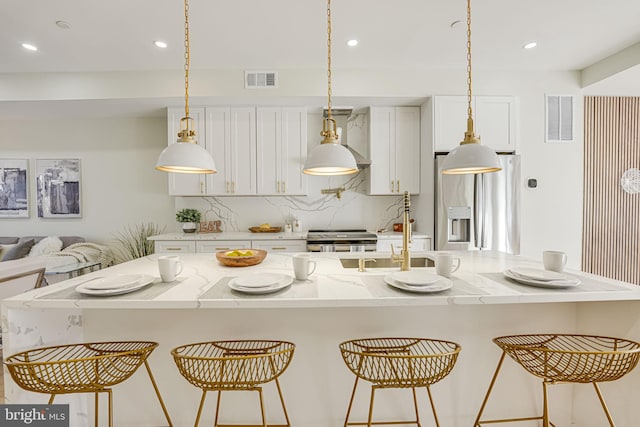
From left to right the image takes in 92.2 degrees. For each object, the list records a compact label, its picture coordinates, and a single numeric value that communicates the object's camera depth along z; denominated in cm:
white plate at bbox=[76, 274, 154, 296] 123
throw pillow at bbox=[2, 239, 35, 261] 360
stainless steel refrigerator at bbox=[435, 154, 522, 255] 323
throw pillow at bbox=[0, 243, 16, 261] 364
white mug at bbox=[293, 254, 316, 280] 148
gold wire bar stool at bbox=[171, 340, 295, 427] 117
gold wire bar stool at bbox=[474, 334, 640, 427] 120
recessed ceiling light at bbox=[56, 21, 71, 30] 252
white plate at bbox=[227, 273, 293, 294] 126
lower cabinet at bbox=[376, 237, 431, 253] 340
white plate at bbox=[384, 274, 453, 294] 126
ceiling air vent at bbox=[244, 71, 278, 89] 334
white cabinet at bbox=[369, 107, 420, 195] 366
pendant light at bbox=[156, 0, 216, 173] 153
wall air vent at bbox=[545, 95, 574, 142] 347
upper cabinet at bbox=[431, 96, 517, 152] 335
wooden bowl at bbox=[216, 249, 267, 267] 180
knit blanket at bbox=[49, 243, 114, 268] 375
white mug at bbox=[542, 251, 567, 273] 154
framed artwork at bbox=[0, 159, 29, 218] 430
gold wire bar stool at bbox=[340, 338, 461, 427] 120
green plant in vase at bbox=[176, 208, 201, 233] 381
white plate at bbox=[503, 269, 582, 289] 131
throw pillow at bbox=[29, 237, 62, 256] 384
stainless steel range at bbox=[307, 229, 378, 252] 334
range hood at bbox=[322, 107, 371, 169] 358
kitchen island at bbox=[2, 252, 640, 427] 149
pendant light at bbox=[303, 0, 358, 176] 163
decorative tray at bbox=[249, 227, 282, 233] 389
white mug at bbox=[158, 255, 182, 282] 146
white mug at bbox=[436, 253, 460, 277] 152
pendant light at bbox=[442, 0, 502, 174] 156
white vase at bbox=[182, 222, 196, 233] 382
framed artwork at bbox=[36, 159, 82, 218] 427
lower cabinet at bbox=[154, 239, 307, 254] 344
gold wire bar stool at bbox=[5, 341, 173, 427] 111
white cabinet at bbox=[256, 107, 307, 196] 365
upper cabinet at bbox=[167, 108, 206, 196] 361
